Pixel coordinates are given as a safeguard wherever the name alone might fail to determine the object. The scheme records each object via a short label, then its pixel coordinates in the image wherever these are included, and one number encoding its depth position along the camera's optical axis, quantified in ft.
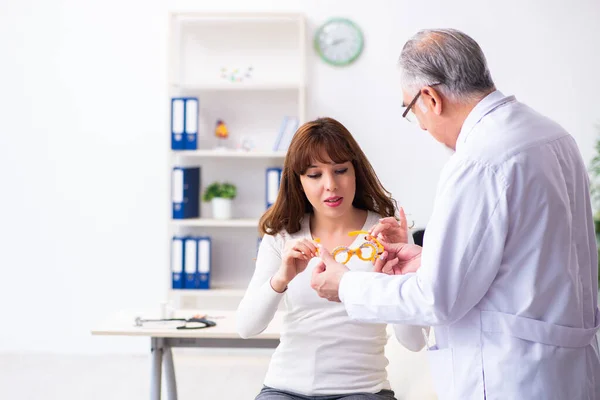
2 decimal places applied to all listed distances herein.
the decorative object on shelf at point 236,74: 15.98
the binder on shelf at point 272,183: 15.44
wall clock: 15.80
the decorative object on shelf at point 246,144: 15.92
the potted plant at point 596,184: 14.80
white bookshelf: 16.05
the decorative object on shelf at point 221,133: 15.83
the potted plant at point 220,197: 15.70
